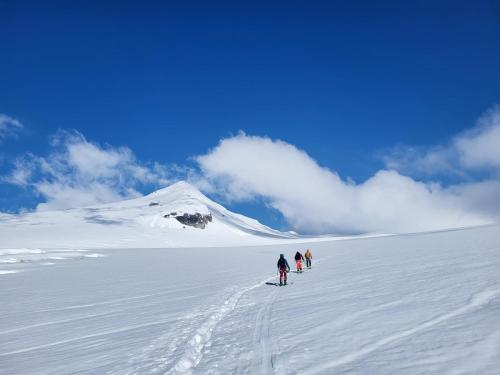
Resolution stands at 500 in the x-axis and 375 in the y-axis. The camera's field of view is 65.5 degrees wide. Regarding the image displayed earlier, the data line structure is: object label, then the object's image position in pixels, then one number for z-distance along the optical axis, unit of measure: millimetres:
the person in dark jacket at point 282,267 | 21525
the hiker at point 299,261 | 27702
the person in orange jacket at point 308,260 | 30450
